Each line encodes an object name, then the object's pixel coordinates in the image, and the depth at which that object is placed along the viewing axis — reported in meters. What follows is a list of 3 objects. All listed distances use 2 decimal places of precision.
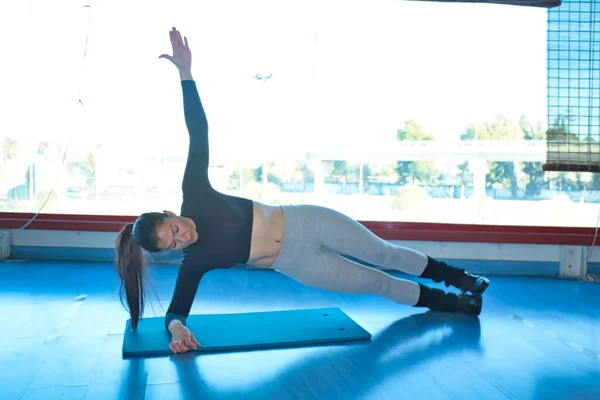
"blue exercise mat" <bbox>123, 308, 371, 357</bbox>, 2.33
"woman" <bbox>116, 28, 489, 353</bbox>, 2.27
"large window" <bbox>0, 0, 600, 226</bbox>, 4.47
